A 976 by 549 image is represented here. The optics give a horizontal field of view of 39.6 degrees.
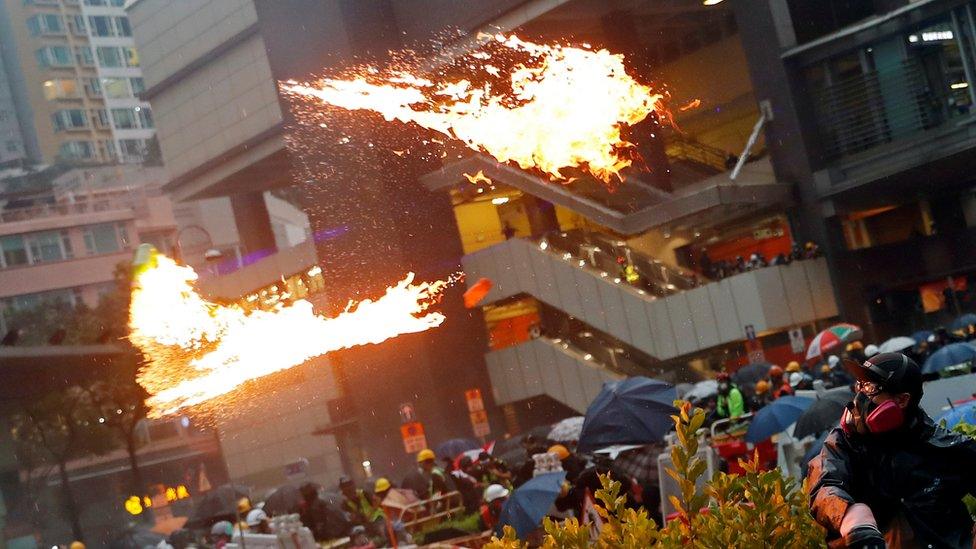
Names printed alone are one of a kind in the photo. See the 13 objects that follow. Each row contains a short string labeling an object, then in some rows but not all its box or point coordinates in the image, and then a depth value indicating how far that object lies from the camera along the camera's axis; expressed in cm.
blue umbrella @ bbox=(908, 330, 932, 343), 1992
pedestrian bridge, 2547
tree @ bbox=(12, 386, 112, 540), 3869
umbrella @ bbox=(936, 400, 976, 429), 846
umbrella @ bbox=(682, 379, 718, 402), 1739
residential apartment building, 5731
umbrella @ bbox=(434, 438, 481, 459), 2210
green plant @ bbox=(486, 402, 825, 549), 445
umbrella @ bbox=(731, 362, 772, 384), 1950
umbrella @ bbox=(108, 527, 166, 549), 1827
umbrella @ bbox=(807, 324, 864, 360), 2122
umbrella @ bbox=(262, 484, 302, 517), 1917
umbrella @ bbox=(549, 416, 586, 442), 1820
